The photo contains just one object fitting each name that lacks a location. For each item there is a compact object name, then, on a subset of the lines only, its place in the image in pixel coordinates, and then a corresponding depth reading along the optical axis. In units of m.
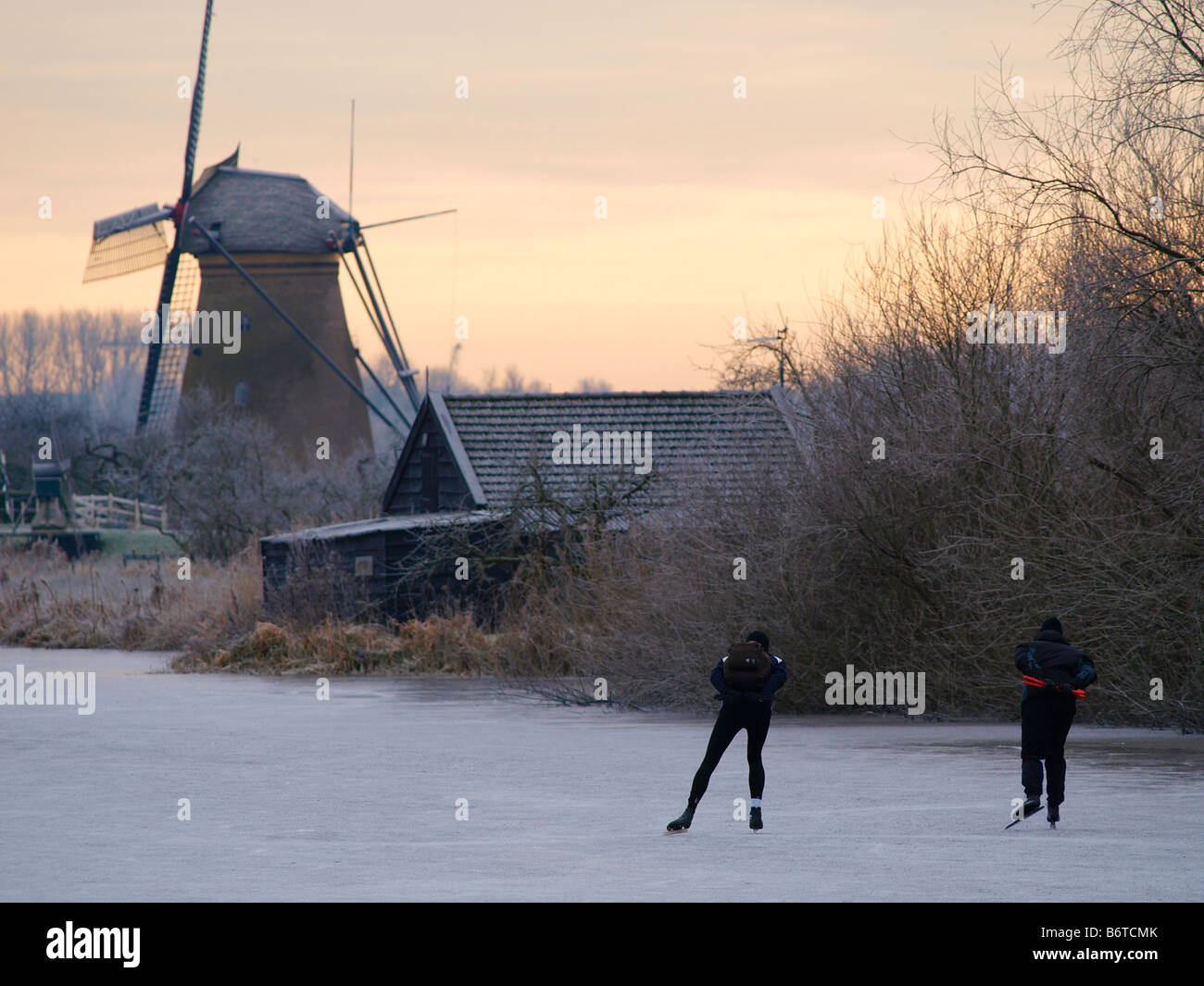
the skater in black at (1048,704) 12.79
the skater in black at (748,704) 12.38
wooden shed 32.16
